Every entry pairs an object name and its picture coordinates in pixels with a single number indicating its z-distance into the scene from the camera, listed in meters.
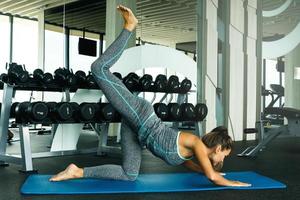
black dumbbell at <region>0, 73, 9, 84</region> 3.04
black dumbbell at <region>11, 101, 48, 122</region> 2.81
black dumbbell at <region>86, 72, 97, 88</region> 3.60
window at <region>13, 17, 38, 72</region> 4.96
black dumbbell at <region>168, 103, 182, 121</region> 3.68
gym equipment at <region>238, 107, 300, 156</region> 3.77
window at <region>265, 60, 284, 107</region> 5.84
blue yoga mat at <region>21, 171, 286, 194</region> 2.02
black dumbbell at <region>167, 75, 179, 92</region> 3.95
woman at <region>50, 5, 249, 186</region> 2.09
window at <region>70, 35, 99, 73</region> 4.90
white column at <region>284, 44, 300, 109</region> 5.77
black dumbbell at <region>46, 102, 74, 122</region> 3.00
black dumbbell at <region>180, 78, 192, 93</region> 4.07
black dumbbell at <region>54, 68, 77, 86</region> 3.40
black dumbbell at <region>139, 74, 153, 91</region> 3.78
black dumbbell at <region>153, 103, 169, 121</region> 3.65
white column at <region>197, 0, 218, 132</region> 5.27
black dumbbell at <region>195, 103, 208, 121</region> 3.83
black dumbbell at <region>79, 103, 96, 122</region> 3.16
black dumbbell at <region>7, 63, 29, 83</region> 2.99
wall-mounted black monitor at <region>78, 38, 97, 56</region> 5.01
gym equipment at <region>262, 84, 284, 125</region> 5.80
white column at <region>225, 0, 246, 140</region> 5.52
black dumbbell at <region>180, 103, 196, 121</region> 3.74
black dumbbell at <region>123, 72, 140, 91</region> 3.82
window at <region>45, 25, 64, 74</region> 4.88
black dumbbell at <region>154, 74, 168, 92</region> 3.82
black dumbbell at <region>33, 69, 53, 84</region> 3.23
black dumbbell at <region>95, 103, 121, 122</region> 3.33
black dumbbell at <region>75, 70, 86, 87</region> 3.59
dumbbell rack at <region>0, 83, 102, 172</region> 2.75
